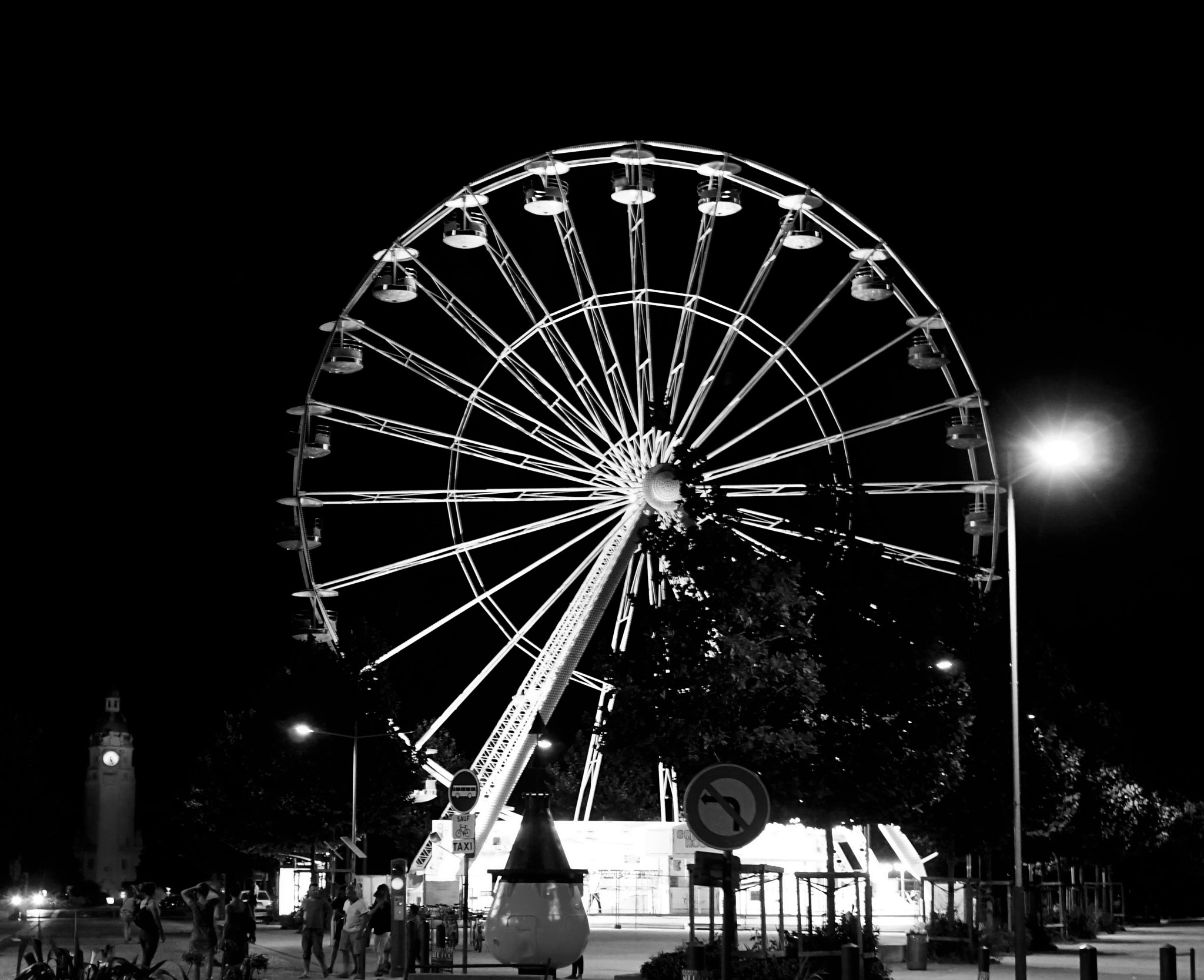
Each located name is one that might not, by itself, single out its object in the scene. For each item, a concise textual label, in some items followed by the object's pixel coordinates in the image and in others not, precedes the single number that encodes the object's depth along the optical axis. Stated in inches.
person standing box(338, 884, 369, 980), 1074.7
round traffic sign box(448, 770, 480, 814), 1027.9
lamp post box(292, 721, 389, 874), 1887.1
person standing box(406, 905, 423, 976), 1091.3
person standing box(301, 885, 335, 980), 1138.7
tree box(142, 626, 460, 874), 2333.9
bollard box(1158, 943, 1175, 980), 797.9
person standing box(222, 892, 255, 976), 952.9
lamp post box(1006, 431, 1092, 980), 849.5
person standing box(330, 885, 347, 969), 1122.7
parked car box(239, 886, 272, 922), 2297.7
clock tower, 7327.8
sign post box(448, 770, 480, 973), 1024.2
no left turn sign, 631.8
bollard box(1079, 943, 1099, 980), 720.3
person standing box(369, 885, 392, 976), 1108.5
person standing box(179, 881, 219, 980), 1003.3
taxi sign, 1023.6
